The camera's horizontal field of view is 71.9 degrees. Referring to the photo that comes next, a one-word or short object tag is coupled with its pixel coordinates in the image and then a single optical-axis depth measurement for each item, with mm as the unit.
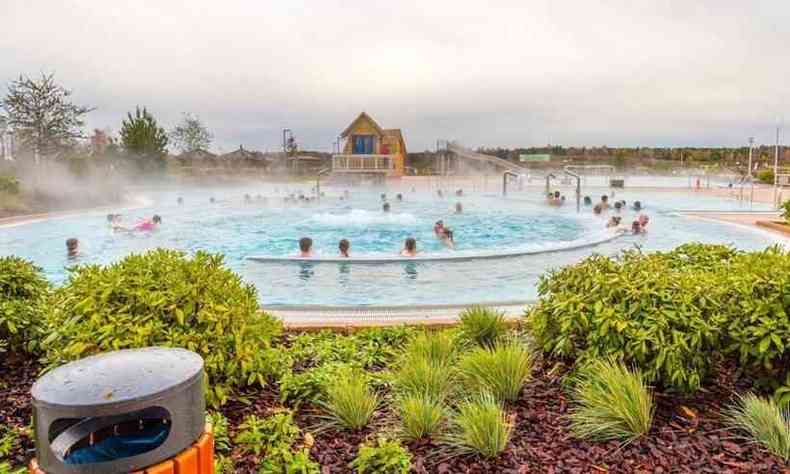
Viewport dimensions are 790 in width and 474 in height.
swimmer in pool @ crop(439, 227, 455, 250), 12867
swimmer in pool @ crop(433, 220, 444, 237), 13211
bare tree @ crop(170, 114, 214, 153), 41469
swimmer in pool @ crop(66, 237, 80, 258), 11141
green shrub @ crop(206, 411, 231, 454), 2533
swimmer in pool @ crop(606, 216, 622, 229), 14564
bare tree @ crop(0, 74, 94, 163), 22078
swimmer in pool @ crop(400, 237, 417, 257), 10117
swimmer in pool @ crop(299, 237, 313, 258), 10312
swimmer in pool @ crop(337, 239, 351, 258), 10119
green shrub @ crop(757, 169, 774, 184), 34938
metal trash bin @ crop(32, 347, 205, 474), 1447
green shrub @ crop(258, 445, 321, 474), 2357
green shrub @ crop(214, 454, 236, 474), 2343
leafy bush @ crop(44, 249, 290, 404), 2766
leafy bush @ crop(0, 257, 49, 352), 3346
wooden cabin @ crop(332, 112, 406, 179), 35156
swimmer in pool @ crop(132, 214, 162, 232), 14700
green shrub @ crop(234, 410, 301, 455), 2561
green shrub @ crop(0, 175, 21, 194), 18719
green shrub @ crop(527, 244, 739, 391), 2795
